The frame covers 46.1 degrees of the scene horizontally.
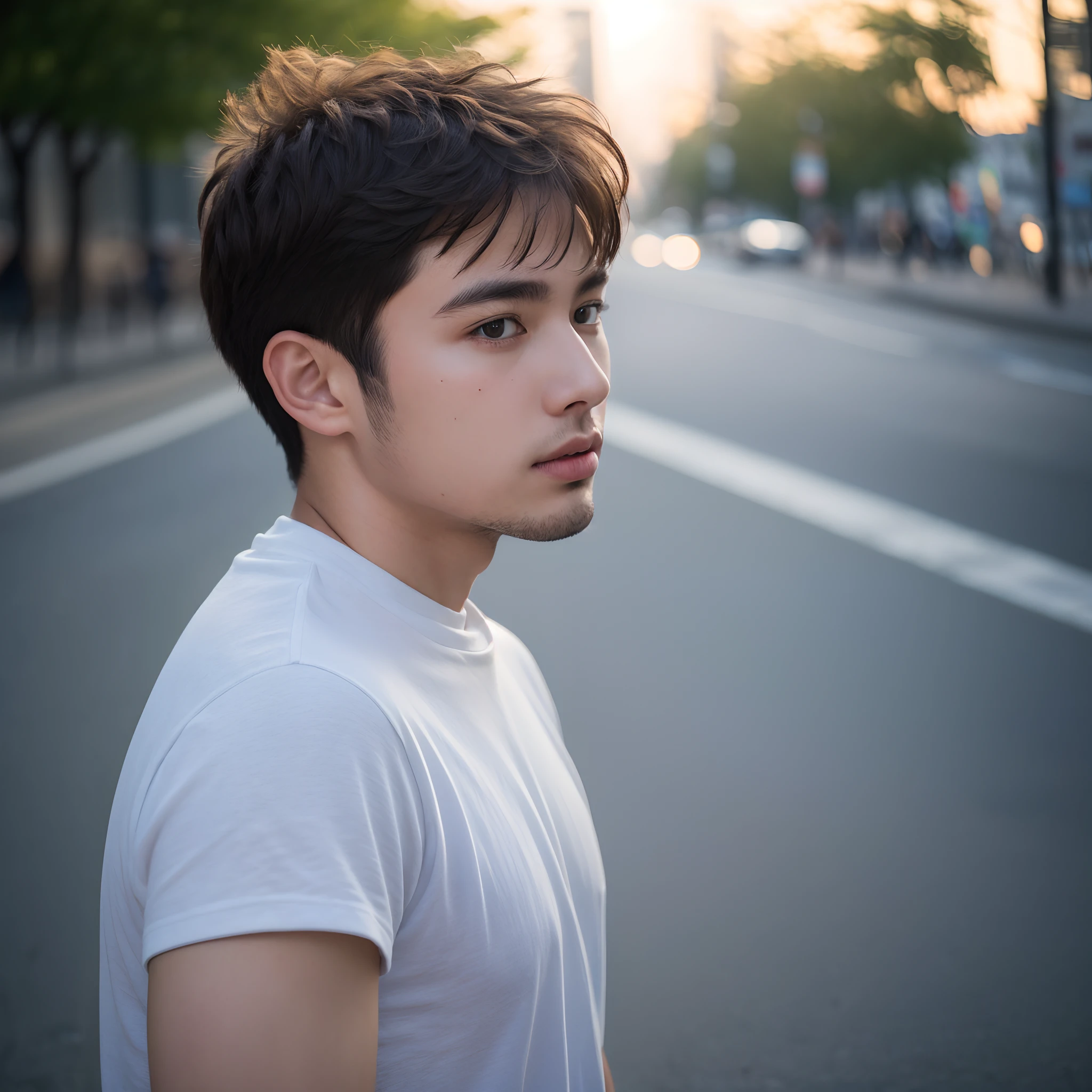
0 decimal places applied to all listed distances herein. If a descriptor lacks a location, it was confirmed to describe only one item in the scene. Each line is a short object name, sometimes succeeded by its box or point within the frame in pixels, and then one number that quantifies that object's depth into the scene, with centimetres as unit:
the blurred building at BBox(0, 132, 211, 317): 2747
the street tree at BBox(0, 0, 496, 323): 1875
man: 95
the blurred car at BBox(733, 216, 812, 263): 4584
